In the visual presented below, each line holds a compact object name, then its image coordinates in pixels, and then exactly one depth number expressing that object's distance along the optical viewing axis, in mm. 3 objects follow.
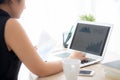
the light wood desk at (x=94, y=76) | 1199
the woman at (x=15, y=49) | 1136
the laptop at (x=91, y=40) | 1442
